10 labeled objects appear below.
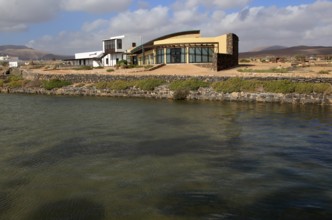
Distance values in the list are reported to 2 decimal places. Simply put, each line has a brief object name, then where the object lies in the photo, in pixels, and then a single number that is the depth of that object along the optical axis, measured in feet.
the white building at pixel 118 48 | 248.73
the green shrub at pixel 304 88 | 111.65
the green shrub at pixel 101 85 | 151.84
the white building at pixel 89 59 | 268.39
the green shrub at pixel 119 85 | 146.82
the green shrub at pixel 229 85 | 123.56
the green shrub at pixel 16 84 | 176.59
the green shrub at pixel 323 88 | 110.11
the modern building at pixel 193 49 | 181.27
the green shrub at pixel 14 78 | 191.66
